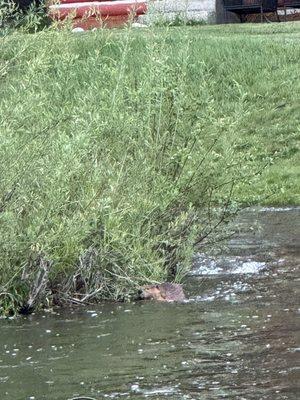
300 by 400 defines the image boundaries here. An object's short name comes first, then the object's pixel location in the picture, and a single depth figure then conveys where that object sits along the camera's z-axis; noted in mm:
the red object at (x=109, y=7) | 38439
